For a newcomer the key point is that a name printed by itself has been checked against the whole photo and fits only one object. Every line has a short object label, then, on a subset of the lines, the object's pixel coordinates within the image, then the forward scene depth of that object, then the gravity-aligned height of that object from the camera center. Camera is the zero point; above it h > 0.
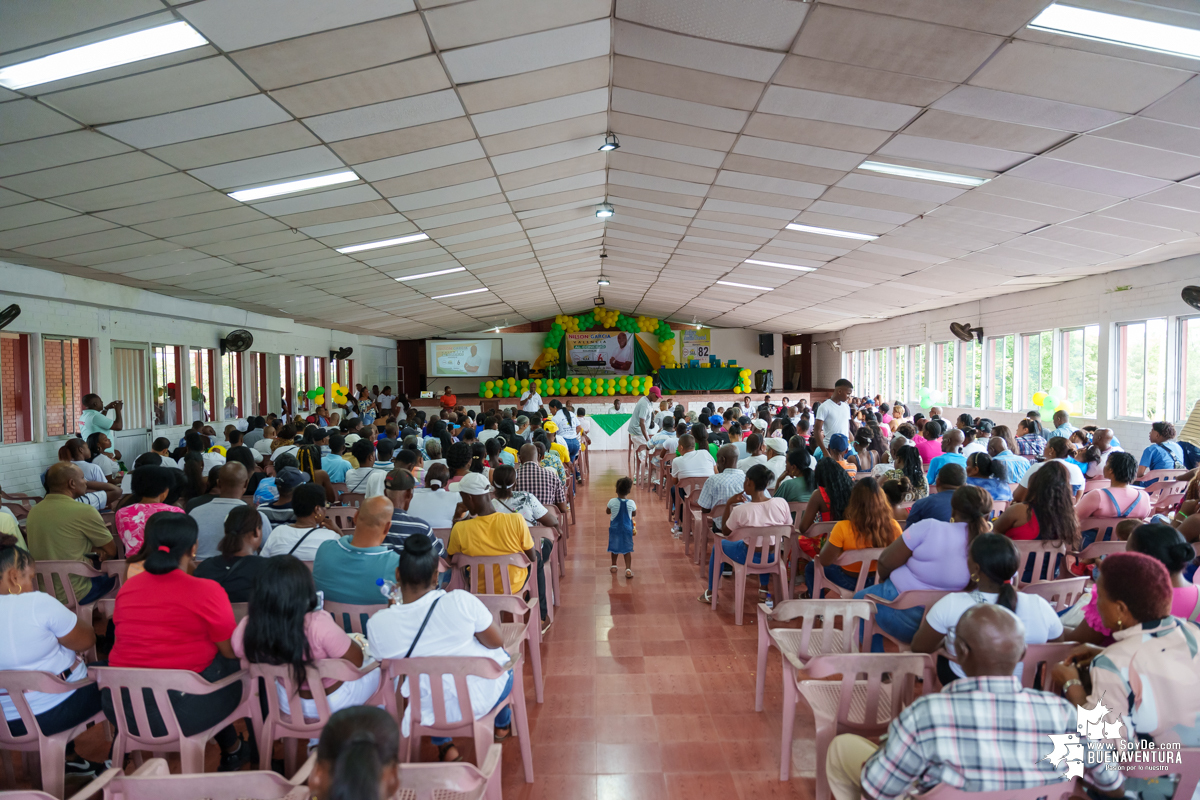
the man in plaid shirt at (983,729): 1.71 -0.89
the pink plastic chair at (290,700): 2.35 -1.11
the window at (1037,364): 11.09 +0.22
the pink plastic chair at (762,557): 4.43 -1.18
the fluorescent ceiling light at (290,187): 5.62 +1.64
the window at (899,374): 17.19 +0.11
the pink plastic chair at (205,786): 1.62 -0.97
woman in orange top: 3.71 -0.80
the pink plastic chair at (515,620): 2.94 -1.10
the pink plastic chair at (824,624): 2.80 -1.02
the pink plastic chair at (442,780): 1.62 -0.96
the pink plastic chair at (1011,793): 1.72 -1.05
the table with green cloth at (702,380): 20.34 +0.02
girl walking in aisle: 5.71 -1.21
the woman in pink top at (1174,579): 2.37 -0.73
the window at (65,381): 8.02 +0.06
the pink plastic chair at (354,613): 3.03 -1.03
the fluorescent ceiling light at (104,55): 3.19 +1.58
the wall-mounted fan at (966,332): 12.89 +0.88
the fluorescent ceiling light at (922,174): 5.67 +1.72
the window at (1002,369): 12.34 +0.16
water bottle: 2.62 -0.84
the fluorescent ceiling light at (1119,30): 3.08 +1.60
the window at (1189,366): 8.15 +0.13
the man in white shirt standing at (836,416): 7.62 -0.41
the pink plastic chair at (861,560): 3.70 -0.99
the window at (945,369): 14.64 +0.21
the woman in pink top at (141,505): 3.73 -0.68
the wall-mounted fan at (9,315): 6.88 +0.74
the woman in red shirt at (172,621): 2.38 -0.83
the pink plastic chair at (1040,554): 3.73 -0.98
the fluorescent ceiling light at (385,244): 8.25 +1.71
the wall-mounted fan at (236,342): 11.66 +0.73
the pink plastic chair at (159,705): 2.24 -1.09
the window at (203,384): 11.09 +0.02
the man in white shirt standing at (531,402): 12.51 -0.37
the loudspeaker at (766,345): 22.09 +1.14
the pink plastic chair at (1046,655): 2.40 -0.98
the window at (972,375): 13.45 +0.07
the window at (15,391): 7.34 -0.05
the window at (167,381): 10.30 +0.07
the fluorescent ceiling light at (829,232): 8.20 +1.79
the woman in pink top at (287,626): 2.27 -0.82
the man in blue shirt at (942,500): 3.68 -0.66
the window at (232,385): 12.05 +0.00
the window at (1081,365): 9.93 +0.18
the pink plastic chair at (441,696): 2.33 -1.11
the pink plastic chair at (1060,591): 3.11 -0.98
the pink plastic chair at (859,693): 2.33 -1.14
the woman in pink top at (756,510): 4.51 -0.87
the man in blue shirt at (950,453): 5.61 -0.65
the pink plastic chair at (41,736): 2.28 -1.23
